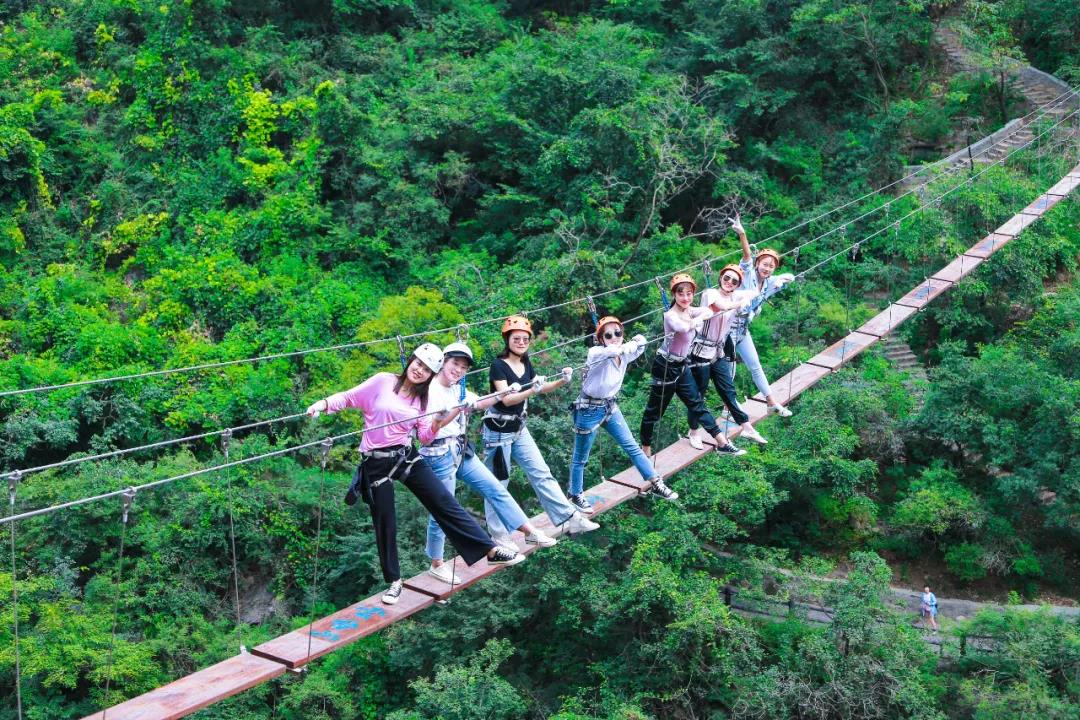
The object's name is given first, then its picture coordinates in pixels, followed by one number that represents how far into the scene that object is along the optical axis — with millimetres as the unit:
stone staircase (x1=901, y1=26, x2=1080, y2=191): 16172
